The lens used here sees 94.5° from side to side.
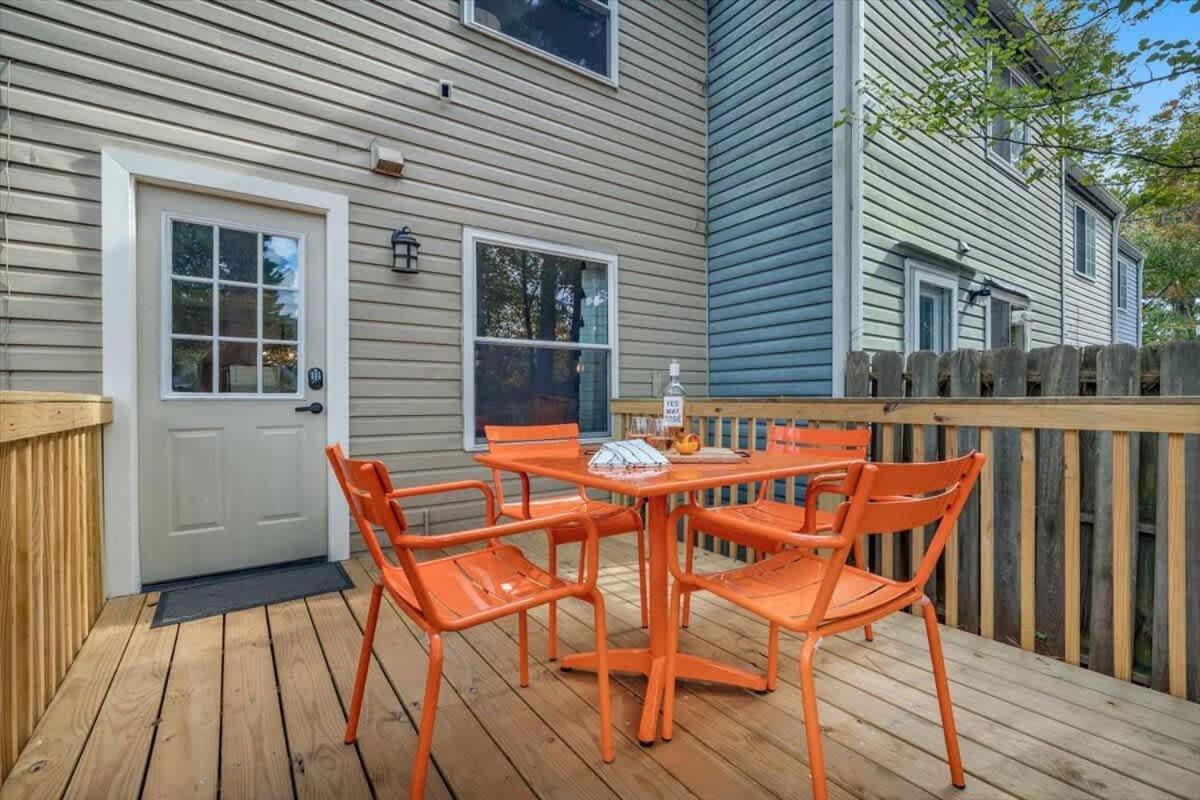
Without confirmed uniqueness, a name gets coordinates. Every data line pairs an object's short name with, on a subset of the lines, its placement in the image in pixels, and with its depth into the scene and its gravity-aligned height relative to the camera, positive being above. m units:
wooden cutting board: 1.80 -0.21
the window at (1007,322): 5.86 +0.83
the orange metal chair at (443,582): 1.19 -0.53
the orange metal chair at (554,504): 2.10 -0.45
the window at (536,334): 3.82 +0.45
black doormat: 2.55 -0.99
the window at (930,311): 4.57 +0.76
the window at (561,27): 3.93 +2.77
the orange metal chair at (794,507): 2.09 -0.44
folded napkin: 1.65 -0.19
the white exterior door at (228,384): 2.83 +0.05
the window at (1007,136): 5.84 +2.78
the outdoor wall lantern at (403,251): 3.45 +0.90
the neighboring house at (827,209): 4.05 +1.55
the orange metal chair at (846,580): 1.15 -0.50
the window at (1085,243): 8.21 +2.34
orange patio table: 1.42 -0.23
